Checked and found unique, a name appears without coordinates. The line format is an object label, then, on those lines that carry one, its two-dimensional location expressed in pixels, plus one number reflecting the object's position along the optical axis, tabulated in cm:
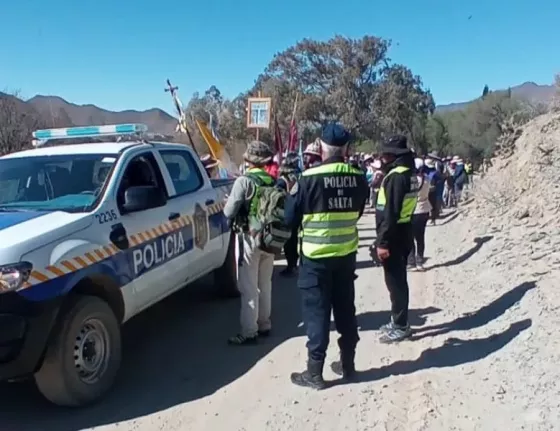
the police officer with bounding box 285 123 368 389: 441
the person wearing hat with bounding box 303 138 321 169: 823
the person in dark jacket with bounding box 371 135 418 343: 533
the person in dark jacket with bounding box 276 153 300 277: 839
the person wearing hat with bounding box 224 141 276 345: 538
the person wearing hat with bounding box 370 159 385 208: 1350
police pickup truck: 389
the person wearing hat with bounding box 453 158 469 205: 1995
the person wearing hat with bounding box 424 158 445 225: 1398
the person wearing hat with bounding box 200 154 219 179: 1041
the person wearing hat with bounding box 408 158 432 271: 860
